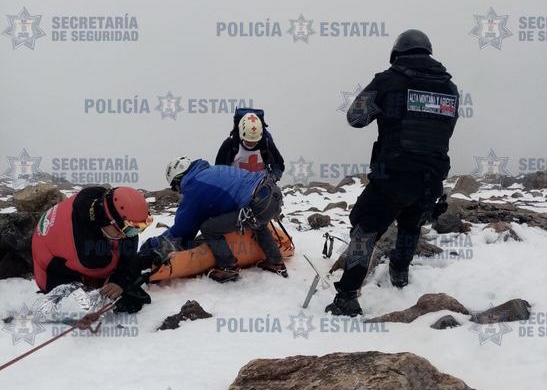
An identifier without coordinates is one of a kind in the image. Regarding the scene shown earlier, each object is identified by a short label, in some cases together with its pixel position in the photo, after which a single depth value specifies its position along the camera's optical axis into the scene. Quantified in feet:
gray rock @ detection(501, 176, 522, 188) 77.62
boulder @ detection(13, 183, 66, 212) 31.19
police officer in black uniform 14.96
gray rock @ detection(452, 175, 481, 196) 63.00
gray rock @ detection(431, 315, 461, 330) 13.46
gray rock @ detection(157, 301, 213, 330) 14.65
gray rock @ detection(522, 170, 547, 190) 70.87
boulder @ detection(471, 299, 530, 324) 13.38
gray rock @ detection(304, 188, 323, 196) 63.41
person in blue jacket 18.04
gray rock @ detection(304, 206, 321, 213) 40.19
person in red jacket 14.34
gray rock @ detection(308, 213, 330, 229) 28.68
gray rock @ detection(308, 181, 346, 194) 66.88
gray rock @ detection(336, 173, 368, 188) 81.58
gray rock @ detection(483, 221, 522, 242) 20.19
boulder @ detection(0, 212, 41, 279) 18.60
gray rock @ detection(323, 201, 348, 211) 42.08
